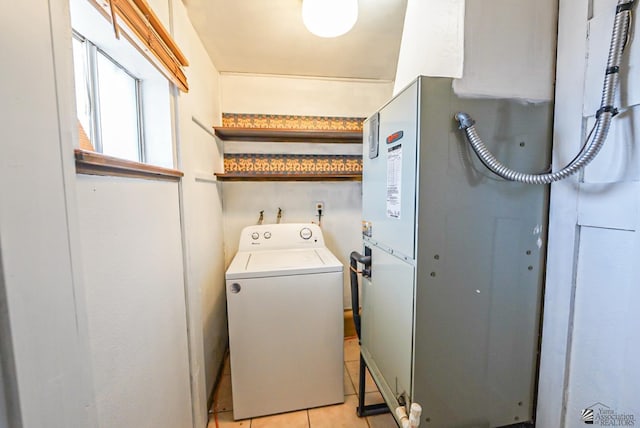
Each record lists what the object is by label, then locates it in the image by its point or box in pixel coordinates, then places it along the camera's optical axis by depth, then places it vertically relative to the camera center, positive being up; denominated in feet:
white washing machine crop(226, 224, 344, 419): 5.03 -2.80
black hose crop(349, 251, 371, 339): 5.22 -1.89
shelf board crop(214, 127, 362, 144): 6.64 +1.72
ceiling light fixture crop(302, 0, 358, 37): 4.17 +3.02
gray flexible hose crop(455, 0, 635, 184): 2.16 +0.87
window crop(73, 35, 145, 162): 2.94 +1.24
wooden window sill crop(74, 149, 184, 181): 2.05 +0.30
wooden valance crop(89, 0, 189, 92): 2.48 +1.88
